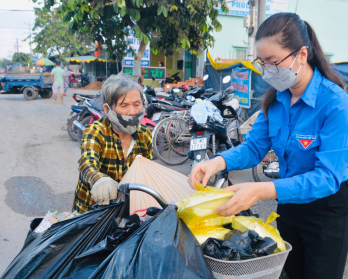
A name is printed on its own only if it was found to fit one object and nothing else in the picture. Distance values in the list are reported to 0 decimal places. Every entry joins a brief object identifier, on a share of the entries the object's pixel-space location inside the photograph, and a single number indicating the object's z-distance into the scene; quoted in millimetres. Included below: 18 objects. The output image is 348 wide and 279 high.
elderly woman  1898
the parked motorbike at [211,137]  4379
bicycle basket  914
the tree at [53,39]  29184
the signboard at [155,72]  10602
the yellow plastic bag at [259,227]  1035
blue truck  15336
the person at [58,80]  13469
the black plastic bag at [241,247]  929
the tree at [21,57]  48719
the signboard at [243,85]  7209
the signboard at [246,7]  13026
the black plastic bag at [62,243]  1165
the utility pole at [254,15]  6559
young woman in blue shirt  1184
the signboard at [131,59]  11047
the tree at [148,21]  6730
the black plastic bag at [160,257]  899
